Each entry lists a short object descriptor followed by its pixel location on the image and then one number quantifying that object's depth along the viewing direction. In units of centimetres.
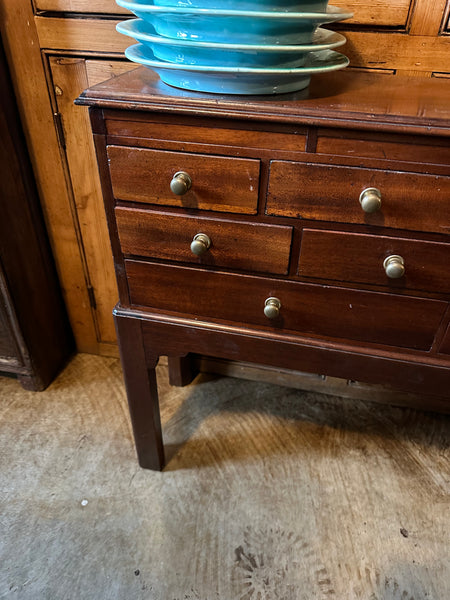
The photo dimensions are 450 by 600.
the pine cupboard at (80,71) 94
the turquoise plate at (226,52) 66
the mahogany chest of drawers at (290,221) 69
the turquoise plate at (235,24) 63
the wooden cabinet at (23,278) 117
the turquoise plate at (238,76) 68
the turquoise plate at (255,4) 64
